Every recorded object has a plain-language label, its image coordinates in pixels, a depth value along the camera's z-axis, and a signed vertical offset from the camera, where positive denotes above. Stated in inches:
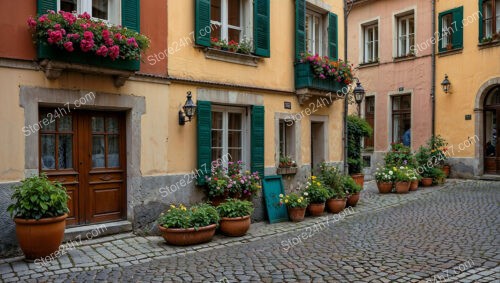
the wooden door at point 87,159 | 266.8 -10.6
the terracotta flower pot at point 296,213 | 356.5 -60.3
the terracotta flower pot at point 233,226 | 295.4 -58.9
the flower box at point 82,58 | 239.9 +51.4
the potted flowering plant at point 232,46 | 346.0 +80.8
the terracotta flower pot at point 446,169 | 623.2 -39.9
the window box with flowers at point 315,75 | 397.1 +65.3
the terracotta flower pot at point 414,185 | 524.9 -53.8
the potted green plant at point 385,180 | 507.3 -46.3
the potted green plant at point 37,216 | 224.1 -39.3
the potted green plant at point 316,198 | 372.5 -49.5
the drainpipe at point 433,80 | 642.2 +95.7
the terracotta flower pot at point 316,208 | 372.8 -58.9
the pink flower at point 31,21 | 236.4 +69.4
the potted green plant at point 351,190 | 408.2 -46.5
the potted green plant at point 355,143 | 516.7 -0.6
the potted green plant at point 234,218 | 295.8 -53.1
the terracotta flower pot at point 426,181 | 556.7 -51.7
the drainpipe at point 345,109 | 462.9 +37.7
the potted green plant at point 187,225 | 267.9 -53.7
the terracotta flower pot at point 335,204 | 385.7 -57.2
